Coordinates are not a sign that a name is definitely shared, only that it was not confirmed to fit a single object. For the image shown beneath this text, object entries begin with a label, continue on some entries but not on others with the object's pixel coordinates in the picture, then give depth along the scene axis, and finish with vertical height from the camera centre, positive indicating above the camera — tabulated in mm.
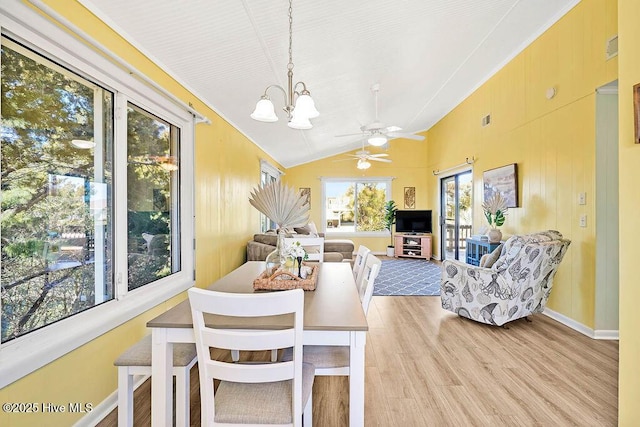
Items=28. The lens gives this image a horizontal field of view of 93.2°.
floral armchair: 2941 -712
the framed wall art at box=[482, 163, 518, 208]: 4297 +437
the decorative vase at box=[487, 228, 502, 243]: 4367 -357
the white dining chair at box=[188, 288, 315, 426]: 1087 -603
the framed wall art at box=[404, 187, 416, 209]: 8477 +396
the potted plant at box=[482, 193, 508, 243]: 4383 -25
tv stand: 7605 -870
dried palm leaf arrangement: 2014 +60
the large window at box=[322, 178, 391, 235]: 8641 +199
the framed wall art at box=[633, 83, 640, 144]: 1521 +497
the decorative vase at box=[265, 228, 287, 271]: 2016 -303
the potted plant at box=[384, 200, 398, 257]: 8148 -117
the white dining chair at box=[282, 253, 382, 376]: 1543 -777
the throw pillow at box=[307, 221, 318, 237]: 6551 -381
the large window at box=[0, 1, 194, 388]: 1375 +113
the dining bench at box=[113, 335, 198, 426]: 1471 -820
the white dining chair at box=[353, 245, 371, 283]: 2399 -408
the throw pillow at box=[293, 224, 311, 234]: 6453 -390
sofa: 4469 -611
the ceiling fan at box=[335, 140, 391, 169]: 6226 +1126
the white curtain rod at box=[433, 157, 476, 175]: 5670 +962
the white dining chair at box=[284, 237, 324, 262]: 3242 -393
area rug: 4739 -1229
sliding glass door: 6348 -55
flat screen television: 7801 -247
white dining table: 1281 -542
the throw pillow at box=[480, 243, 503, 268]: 3424 -534
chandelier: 1919 +659
